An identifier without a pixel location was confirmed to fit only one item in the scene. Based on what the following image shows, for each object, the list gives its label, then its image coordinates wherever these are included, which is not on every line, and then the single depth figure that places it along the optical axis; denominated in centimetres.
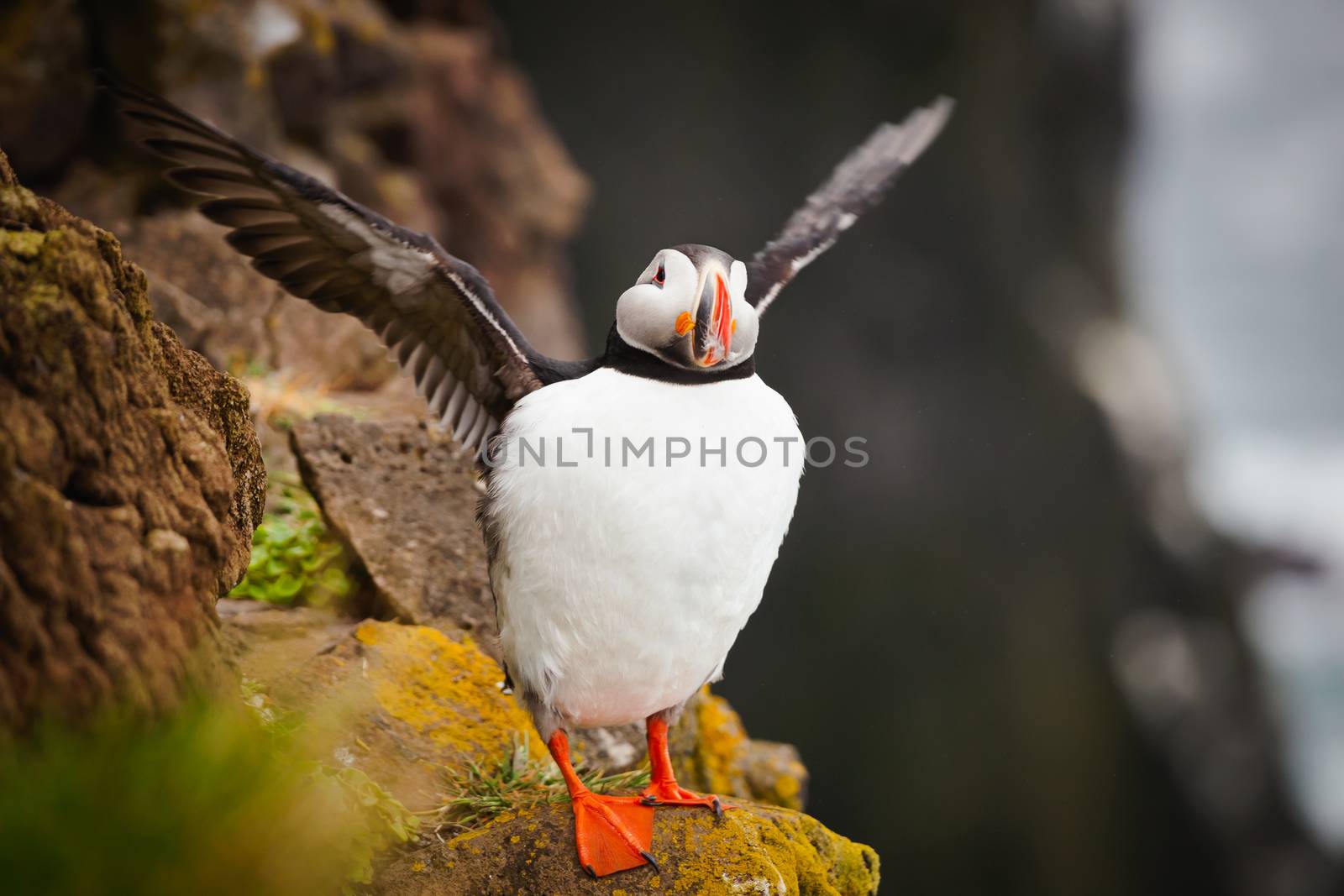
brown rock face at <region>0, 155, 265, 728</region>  390
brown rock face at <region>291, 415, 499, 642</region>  826
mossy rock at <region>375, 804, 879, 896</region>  579
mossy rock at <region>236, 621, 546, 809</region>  683
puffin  575
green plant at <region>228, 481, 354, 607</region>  844
